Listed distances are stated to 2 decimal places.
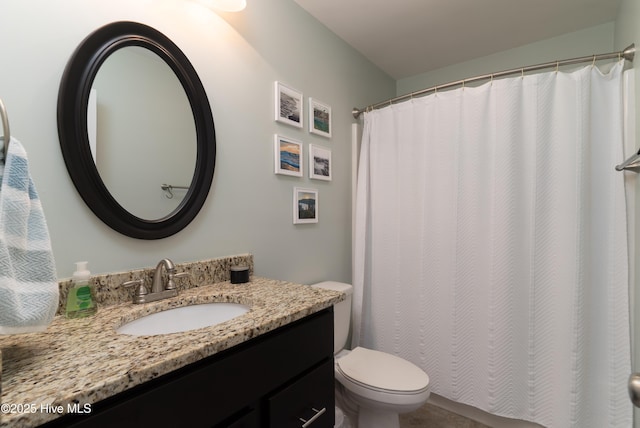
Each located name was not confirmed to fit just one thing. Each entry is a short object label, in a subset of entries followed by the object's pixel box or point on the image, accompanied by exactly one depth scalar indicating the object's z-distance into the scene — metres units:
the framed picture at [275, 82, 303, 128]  1.57
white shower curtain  1.41
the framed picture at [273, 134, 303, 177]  1.56
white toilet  1.35
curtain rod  1.34
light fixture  1.19
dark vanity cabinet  0.56
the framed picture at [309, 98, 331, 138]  1.78
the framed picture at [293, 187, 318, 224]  1.68
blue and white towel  0.55
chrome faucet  1.00
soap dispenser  0.85
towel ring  0.57
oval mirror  0.93
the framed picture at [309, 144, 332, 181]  1.78
